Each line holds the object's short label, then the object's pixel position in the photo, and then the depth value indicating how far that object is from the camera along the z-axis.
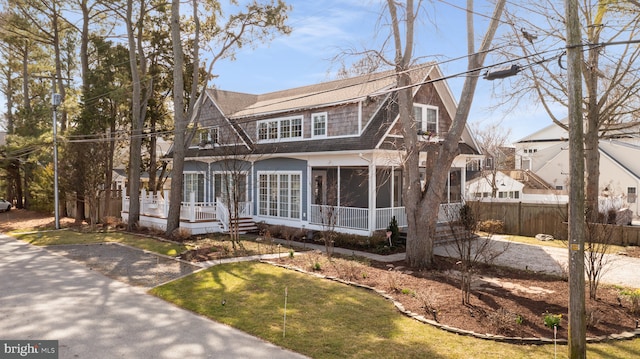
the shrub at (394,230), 16.34
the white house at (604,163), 34.28
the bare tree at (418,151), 12.25
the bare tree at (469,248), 9.02
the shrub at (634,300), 8.58
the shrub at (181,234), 18.91
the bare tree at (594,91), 18.34
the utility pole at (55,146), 23.17
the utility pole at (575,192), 6.24
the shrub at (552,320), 7.52
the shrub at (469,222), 9.81
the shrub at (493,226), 21.03
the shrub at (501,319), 7.50
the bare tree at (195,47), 19.58
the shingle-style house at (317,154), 17.61
